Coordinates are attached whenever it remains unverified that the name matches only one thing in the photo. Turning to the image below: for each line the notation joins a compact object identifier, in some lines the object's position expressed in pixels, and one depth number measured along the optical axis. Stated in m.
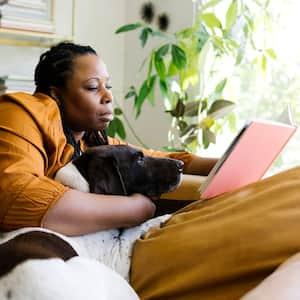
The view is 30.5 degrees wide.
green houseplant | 2.19
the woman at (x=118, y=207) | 0.94
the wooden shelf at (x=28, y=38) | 2.50
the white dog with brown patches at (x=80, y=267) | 0.80
